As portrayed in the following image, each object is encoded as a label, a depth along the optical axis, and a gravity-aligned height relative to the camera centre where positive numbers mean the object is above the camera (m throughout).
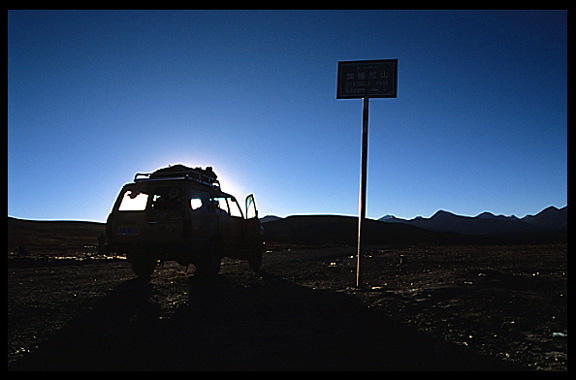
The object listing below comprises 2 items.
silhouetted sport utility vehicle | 8.33 -0.31
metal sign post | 7.64 +2.40
